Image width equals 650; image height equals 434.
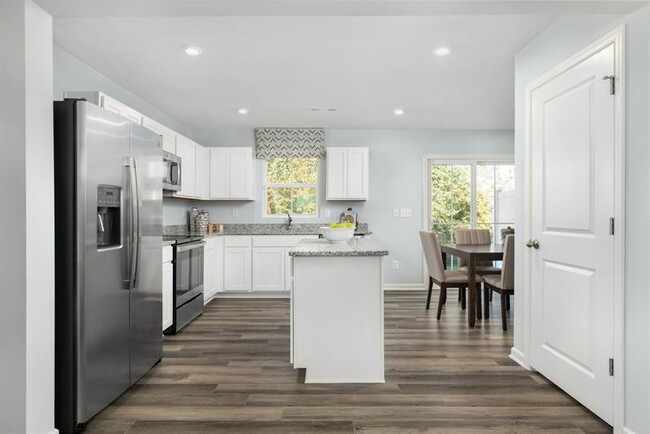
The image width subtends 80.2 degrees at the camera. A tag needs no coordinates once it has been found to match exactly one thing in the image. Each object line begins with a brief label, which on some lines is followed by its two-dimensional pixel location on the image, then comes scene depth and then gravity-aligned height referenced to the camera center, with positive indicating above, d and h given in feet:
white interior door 6.81 -0.30
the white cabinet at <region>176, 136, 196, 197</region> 15.48 +2.19
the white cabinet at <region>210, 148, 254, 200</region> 18.43 +2.18
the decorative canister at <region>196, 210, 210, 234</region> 17.99 -0.34
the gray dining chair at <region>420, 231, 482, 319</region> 13.53 -2.08
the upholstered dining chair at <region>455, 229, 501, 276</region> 16.07 -0.87
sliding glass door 19.74 +1.05
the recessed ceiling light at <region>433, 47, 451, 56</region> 9.84 +4.27
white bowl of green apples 9.93 -0.44
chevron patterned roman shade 18.94 +3.65
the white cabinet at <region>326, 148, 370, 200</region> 18.56 +2.12
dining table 12.61 -1.69
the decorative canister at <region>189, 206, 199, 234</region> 18.21 -0.11
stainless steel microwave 13.20 +1.62
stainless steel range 12.30 -2.19
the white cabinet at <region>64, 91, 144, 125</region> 9.77 +3.07
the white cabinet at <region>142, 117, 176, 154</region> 12.46 +3.00
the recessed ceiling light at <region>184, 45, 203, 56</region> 9.80 +4.30
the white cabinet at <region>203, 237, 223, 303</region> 15.55 -2.16
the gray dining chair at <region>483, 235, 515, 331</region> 12.15 -1.94
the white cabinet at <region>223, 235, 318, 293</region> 17.56 -2.13
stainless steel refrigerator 6.64 -0.77
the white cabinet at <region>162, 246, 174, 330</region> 11.66 -2.19
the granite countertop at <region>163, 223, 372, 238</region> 18.50 -0.59
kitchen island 8.59 -2.28
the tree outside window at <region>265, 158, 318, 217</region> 19.56 +1.49
